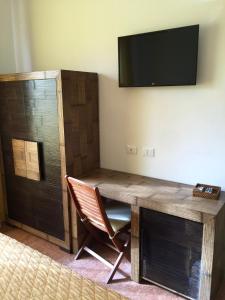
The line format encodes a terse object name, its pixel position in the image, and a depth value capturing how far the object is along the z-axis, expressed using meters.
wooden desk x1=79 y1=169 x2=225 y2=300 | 1.67
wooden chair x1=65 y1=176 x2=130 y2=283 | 1.88
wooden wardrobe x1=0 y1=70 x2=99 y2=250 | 2.22
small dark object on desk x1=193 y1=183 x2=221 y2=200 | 1.85
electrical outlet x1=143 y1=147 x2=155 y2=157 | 2.35
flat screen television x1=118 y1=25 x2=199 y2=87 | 1.92
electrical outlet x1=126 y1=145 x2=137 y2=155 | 2.46
